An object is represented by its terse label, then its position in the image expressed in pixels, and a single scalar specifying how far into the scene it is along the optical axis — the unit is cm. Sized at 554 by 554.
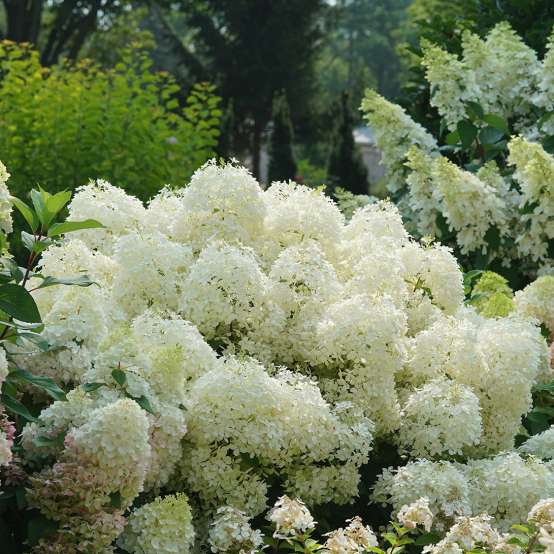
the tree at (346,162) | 1733
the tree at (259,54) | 2677
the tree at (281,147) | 1927
